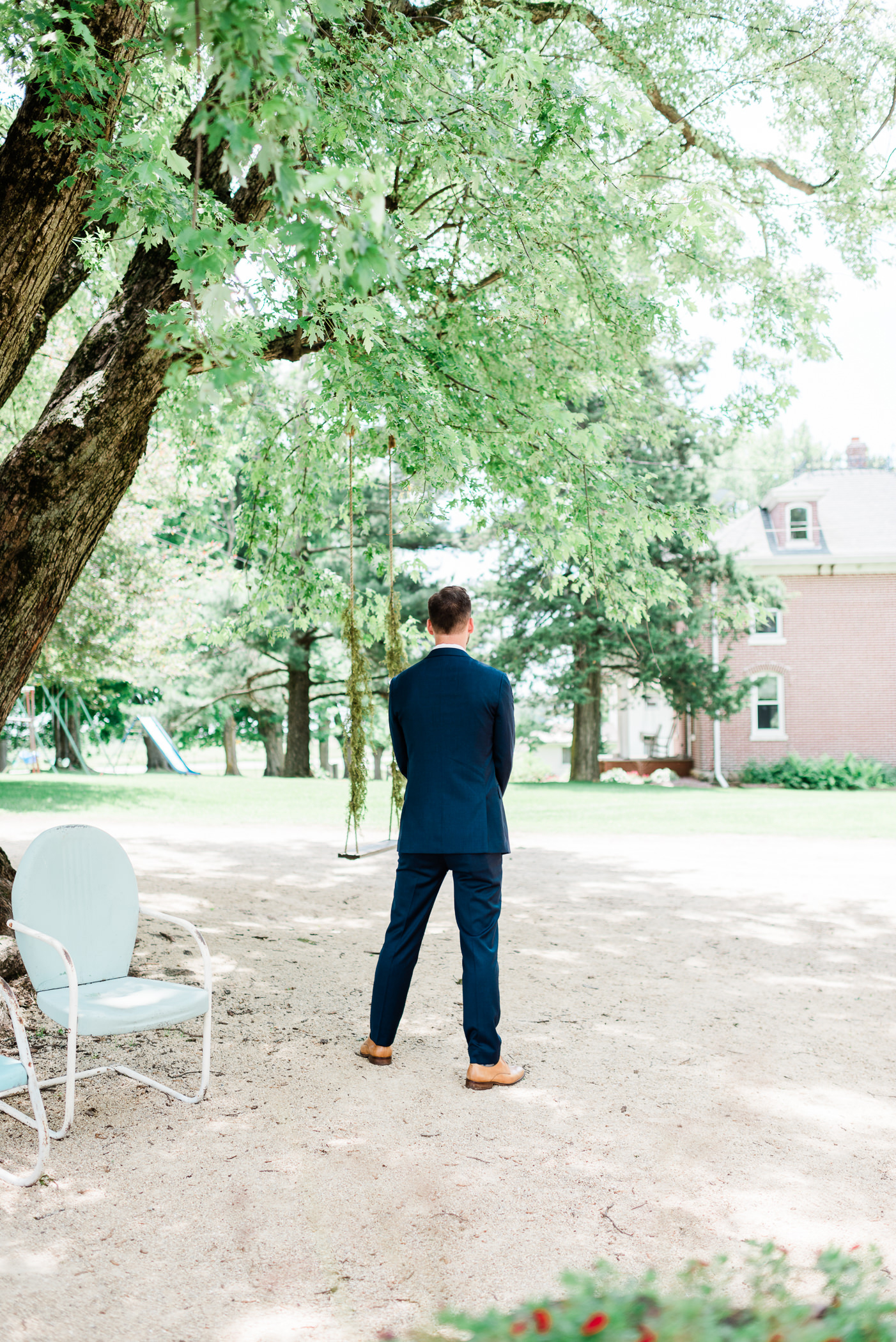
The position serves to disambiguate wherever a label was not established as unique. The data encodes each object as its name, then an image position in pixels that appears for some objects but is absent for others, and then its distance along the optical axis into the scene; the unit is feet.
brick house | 87.04
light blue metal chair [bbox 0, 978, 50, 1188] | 10.69
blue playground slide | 92.73
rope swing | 25.68
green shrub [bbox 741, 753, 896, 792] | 81.51
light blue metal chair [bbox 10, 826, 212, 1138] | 12.30
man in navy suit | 14.15
